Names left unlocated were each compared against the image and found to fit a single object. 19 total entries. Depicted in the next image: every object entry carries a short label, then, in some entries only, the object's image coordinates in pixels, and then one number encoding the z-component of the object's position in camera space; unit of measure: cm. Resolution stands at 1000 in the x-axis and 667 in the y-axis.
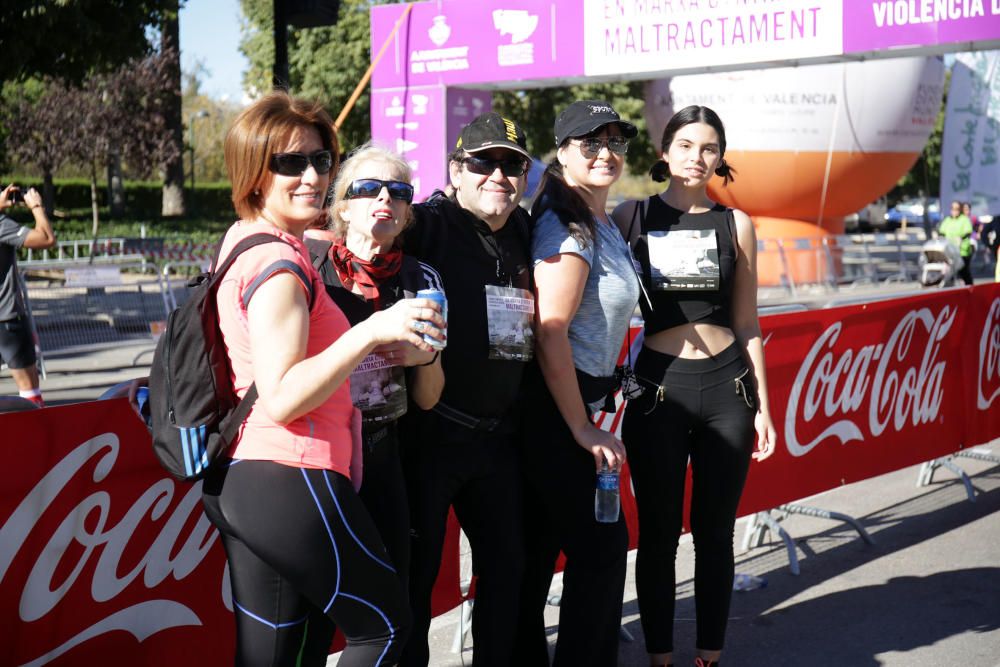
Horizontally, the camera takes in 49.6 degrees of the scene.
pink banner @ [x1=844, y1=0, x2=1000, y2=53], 1228
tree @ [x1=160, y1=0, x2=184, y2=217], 3869
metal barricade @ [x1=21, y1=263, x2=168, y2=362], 1317
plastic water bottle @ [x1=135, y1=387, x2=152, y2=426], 272
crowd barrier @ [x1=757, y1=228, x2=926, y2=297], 2291
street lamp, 5862
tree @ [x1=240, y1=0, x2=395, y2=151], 3588
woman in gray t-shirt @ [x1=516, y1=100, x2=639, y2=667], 339
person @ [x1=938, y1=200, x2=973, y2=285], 2284
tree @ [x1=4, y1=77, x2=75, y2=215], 3622
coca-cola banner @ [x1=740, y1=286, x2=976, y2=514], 582
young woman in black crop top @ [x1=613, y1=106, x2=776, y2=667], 399
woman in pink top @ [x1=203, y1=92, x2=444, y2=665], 235
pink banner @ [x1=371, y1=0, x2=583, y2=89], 1527
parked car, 5694
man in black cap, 327
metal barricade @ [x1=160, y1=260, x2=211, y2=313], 1480
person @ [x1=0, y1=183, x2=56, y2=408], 799
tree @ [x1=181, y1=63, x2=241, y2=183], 5916
